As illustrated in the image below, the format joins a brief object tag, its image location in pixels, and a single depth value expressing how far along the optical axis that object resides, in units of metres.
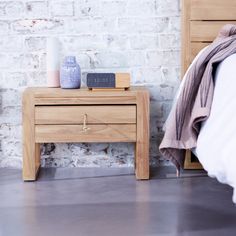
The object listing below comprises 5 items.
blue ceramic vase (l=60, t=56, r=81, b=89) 3.65
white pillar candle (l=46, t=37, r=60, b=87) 3.75
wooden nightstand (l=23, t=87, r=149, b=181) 3.47
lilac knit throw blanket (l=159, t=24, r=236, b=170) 2.86
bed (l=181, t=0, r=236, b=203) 2.19
